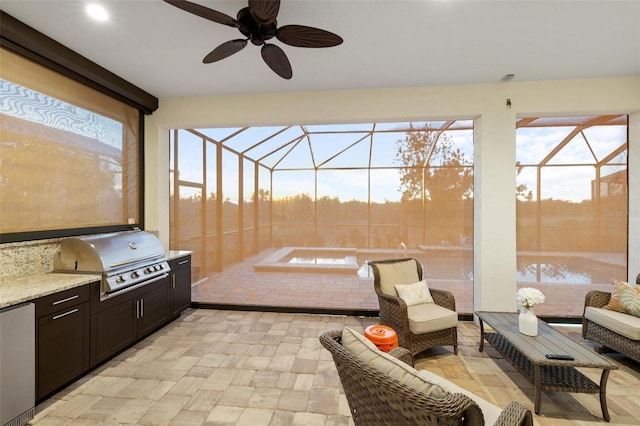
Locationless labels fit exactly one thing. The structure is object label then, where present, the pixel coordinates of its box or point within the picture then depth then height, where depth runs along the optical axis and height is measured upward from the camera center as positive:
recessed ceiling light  2.14 +1.56
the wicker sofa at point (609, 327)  2.46 -1.06
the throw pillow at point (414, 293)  2.96 -0.85
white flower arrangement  2.40 -0.72
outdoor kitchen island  2.01 -0.92
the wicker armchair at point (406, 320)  2.67 -1.06
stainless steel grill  2.54 -0.43
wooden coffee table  1.94 -1.03
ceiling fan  1.70 +1.24
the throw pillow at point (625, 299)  2.66 -0.83
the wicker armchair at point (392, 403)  0.94 -0.69
